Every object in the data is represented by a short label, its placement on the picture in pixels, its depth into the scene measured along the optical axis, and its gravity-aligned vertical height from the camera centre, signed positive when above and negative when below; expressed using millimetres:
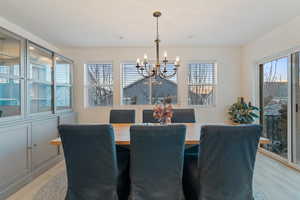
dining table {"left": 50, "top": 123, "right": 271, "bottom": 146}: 1914 -422
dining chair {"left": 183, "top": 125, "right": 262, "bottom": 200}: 1545 -549
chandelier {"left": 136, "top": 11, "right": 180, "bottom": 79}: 2457 +453
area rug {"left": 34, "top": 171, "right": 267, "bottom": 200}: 2248 -1215
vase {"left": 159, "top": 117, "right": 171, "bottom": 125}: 2508 -286
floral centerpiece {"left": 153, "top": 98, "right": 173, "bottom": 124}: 2463 -170
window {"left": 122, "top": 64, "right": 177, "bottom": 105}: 4633 +276
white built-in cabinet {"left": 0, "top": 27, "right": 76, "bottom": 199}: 2377 -173
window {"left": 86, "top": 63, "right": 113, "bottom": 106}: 4637 +407
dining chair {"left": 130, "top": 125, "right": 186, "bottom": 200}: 1565 -565
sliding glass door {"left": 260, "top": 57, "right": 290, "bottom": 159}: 3326 -73
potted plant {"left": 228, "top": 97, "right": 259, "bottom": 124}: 3990 -304
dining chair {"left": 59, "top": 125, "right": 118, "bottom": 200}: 1582 -560
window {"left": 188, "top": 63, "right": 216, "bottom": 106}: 4629 +399
